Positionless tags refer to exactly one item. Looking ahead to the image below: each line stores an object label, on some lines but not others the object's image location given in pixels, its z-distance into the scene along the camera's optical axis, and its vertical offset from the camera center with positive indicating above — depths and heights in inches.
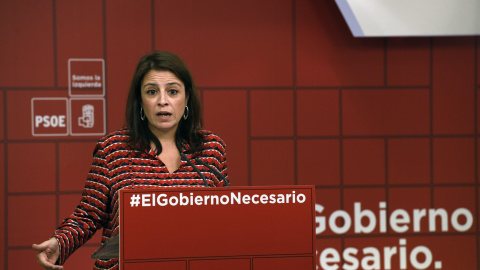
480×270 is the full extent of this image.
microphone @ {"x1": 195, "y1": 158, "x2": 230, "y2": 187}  209.6 -2.2
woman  214.4 -1.0
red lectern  196.8 -7.3
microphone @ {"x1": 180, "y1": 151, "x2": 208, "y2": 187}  209.4 -2.4
